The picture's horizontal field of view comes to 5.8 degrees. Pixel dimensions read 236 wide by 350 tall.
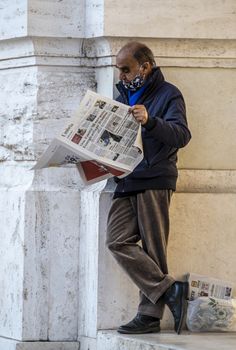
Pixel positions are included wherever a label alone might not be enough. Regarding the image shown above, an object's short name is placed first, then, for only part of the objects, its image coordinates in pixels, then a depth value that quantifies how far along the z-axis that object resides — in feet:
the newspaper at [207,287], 46.45
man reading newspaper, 44.15
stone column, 47.46
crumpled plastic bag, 45.82
